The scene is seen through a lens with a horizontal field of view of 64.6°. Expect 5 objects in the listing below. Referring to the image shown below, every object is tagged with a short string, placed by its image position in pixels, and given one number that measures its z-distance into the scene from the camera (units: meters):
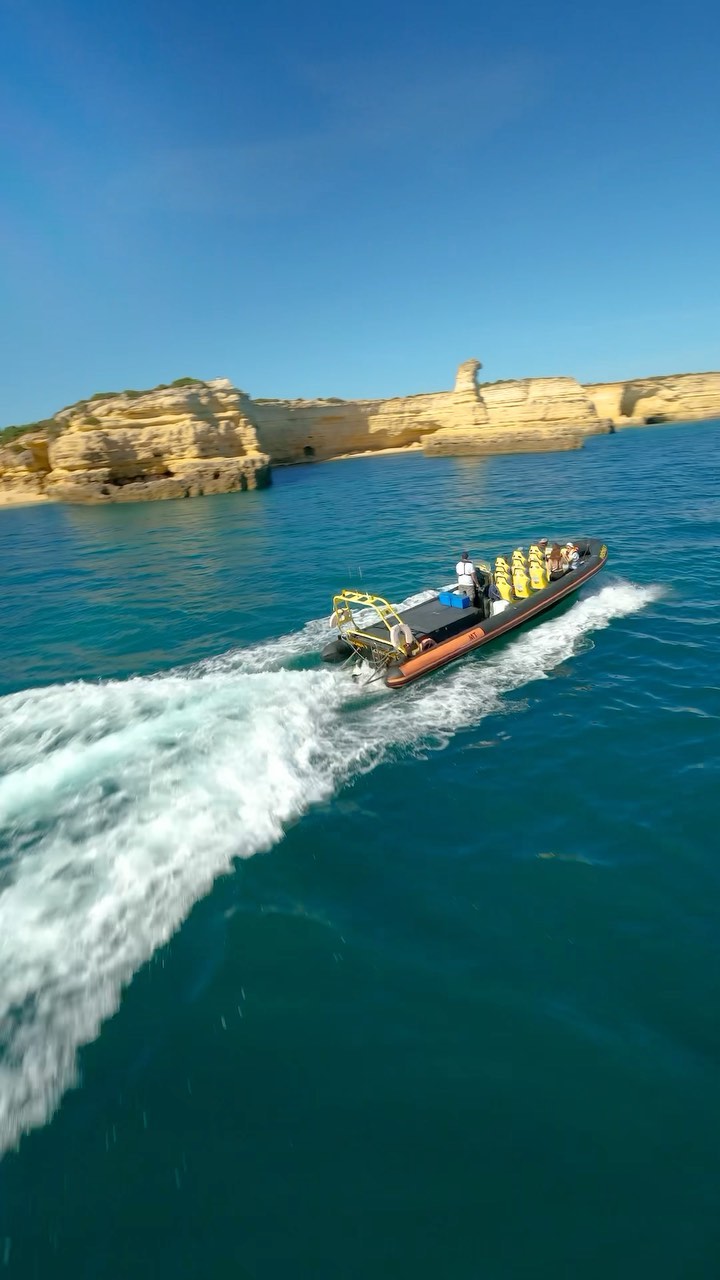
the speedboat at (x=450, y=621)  10.64
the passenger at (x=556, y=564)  14.50
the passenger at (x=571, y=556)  14.89
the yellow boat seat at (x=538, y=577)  13.70
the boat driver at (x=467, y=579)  12.49
